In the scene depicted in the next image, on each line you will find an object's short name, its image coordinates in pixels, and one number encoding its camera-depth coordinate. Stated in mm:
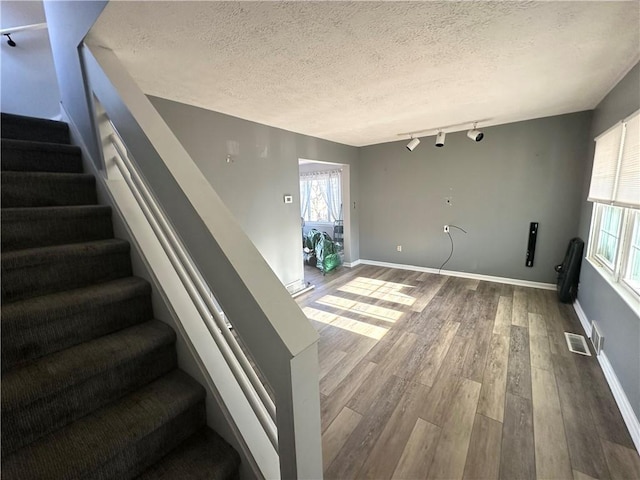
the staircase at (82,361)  842
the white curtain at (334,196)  6230
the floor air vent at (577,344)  2400
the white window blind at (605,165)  2234
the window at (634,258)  1971
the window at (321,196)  6289
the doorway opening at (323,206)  5568
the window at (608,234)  2338
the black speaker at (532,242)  3786
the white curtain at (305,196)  6637
